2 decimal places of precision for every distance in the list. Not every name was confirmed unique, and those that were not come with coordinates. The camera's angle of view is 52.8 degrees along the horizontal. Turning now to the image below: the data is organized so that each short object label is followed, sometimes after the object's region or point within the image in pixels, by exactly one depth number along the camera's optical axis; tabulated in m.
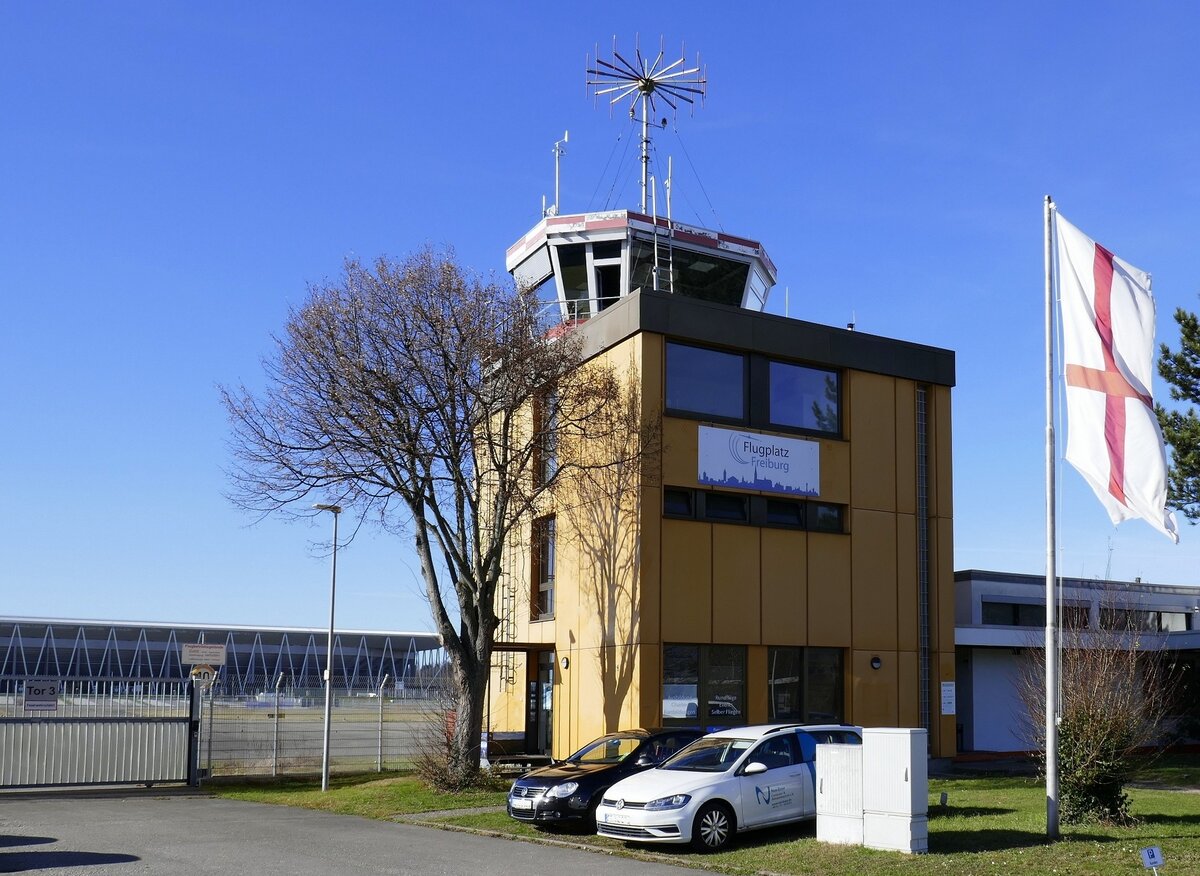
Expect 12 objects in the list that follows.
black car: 17.62
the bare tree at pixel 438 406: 24.23
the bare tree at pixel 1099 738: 15.73
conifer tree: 31.66
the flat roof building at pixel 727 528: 25.31
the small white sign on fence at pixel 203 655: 29.94
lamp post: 25.30
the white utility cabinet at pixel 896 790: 14.37
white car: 15.61
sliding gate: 25.73
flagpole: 14.55
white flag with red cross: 13.99
